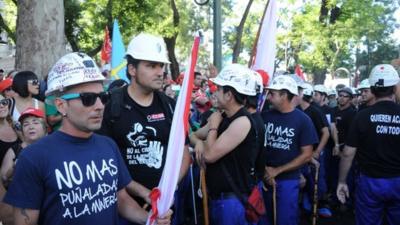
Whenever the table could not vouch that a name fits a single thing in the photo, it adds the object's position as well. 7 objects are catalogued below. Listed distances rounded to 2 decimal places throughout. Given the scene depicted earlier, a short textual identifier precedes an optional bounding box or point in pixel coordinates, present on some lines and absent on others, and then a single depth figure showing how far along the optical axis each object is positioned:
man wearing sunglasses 2.29
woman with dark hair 5.42
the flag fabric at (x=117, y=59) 7.47
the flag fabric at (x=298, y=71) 9.36
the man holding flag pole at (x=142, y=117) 3.47
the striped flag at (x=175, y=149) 2.77
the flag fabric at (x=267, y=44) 5.76
